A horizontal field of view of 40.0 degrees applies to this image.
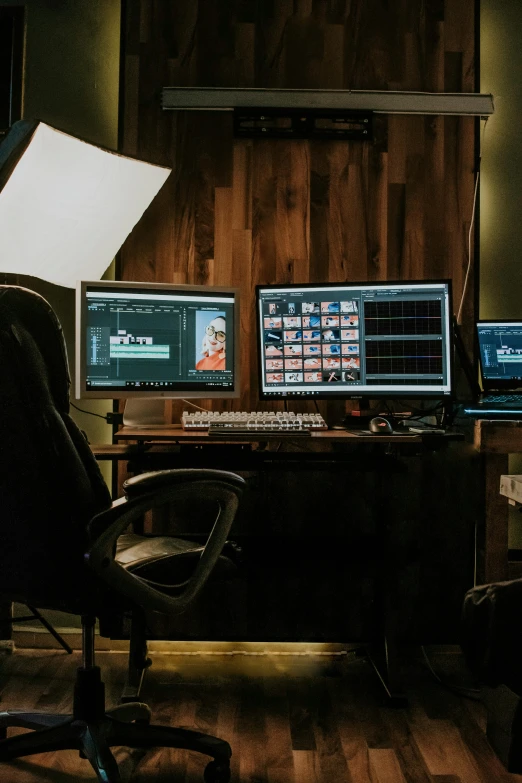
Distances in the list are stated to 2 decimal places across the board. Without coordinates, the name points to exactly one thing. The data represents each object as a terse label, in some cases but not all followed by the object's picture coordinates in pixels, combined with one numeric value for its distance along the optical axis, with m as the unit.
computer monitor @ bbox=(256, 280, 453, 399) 2.68
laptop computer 2.74
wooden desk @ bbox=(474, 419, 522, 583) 2.51
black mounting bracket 2.99
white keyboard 2.37
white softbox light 2.48
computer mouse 2.39
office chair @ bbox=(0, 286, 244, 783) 1.51
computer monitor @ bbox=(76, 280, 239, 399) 2.62
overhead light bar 2.96
